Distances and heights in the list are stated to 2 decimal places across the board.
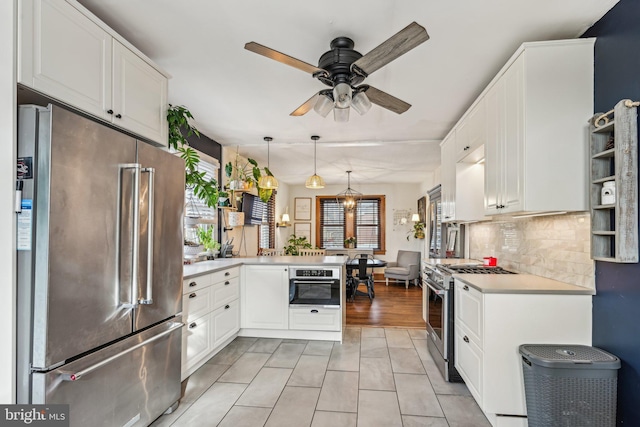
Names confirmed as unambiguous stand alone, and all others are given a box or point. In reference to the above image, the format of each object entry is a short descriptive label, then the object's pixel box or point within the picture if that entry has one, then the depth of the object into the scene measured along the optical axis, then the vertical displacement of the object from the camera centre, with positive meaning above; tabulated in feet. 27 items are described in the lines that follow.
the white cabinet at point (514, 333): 6.56 -2.22
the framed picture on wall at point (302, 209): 29.30 +1.02
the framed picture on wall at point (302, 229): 29.19 -0.76
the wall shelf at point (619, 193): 5.42 +0.51
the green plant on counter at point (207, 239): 13.26 -0.78
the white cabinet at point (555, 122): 6.56 +2.02
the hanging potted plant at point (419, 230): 25.11 -0.65
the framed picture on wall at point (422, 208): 24.13 +0.99
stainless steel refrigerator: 4.61 -0.85
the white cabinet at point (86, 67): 4.71 +2.57
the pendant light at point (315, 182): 14.99 +1.75
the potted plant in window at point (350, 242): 27.79 -1.78
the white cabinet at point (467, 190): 11.53 +1.15
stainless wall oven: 12.17 -2.41
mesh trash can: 5.63 -2.85
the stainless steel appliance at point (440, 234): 14.78 -0.63
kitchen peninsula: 11.98 -2.87
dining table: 20.18 -2.68
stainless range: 9.05 -2.61
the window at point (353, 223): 28.43 -0.18
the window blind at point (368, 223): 28.53 -0.17
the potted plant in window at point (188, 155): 7.86 +1.86
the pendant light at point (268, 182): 14.06 +1.62
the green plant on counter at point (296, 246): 23.02 -1.90
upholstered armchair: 23.44 -3.45
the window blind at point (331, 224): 29.12 -0.29
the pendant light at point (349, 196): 23.90 +1.92
